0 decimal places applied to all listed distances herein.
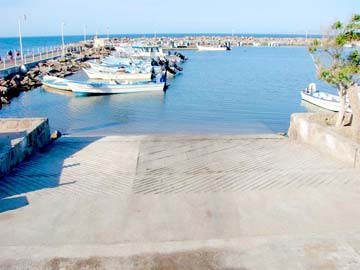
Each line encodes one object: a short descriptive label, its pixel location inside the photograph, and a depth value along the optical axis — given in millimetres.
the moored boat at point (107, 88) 28219
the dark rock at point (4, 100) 24922
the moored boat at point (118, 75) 34344
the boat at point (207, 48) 92188
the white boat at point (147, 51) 49719
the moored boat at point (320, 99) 22041
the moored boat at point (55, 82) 29984
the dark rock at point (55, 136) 12195
